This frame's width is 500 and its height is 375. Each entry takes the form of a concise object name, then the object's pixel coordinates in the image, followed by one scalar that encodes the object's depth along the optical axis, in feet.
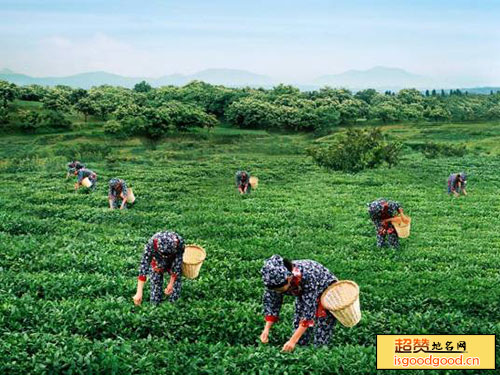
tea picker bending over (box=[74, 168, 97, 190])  74.54
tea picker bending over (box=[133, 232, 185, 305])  31.35
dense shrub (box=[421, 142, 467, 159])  132.87
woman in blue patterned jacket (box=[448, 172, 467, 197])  79.00
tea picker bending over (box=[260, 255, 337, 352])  24.23
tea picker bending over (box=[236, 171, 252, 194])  79.05
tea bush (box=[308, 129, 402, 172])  110.01
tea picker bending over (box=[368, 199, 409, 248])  46.68
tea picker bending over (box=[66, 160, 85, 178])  79.05
